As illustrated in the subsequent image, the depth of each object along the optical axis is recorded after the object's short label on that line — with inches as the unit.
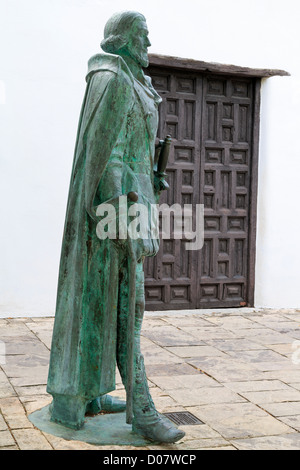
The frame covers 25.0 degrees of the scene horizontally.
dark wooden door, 283.0
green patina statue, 124.3
